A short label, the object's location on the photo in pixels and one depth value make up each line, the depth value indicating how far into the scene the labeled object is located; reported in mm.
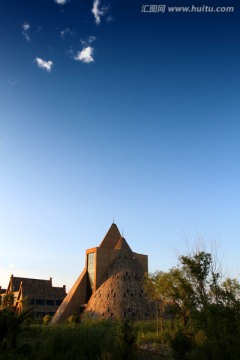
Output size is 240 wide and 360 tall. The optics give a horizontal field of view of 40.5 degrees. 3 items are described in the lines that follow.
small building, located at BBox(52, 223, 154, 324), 37531
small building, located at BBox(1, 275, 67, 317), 51844
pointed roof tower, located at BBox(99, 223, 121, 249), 46750
